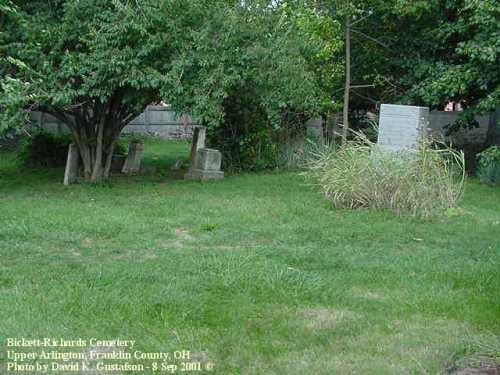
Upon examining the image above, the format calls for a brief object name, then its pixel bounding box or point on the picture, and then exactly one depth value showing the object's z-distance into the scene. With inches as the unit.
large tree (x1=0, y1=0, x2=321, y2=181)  438.9
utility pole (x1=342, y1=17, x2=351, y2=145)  635.5
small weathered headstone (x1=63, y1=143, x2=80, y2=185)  513.0
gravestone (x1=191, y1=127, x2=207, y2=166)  571.2
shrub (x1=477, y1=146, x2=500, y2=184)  522.7
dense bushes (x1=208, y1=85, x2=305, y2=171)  609.3
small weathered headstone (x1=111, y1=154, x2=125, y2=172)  597.6
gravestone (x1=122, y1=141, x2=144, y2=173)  589.9
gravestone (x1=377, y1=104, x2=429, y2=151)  440.5
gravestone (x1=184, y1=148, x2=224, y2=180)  547.2
